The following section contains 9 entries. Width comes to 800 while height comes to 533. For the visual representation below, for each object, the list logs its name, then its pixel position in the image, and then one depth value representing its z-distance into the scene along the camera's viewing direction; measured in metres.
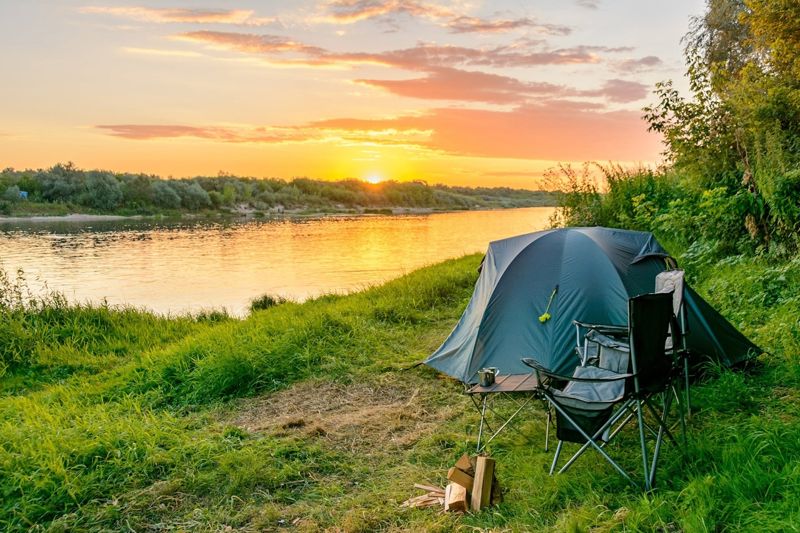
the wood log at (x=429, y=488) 3.60
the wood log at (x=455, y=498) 3.32
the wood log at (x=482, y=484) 3.30
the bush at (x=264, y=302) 14.80
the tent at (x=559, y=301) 5.13
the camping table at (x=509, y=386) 4.02
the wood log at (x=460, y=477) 3.43
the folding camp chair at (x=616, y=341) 4.11
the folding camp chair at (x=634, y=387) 3.25
